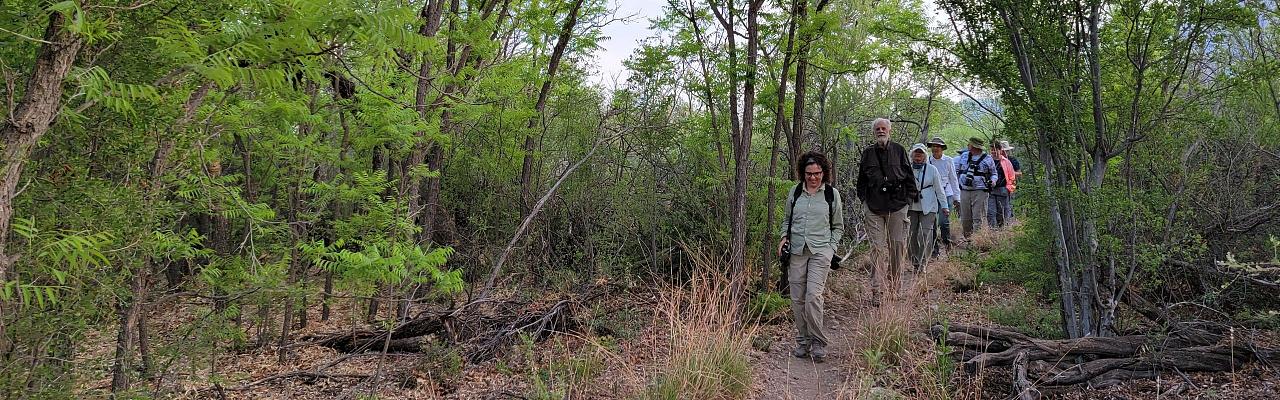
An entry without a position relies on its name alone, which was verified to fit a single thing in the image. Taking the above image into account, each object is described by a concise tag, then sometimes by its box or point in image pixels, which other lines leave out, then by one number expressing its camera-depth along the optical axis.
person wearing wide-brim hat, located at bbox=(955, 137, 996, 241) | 9.52
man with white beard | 6.21
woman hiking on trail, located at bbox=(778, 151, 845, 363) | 5.03
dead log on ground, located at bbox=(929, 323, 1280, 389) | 3.88
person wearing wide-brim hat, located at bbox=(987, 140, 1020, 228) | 9.77
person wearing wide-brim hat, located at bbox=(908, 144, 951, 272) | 7.30
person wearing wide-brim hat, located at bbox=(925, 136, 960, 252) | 8.19
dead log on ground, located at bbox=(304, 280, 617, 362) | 5.23
